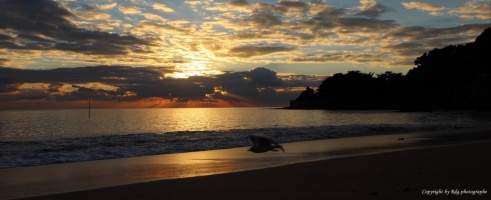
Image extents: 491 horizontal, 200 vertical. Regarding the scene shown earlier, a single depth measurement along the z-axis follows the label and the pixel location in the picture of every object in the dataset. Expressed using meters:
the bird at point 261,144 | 16.23
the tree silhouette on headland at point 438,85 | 114.25
